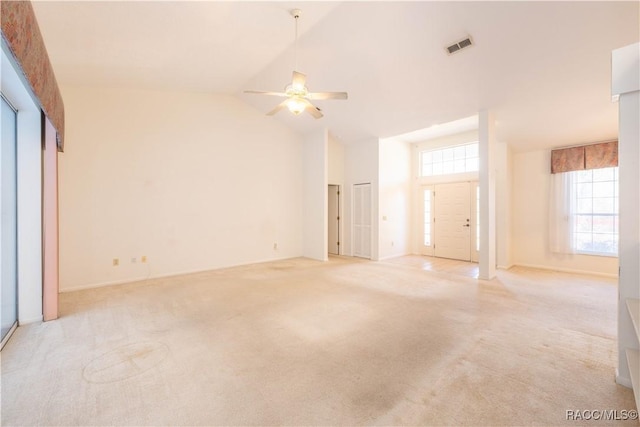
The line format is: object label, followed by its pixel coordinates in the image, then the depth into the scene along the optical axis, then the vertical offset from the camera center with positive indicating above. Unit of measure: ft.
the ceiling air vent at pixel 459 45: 11.51 +7.04
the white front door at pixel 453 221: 22.62 -0.73
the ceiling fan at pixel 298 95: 10.91 +4.74
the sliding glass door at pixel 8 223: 9.06 -0.36
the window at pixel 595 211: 17.56 +0.08
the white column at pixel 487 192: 16.01 +1.17
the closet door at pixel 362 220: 23.58 -0.69
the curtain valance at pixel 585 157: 17.37 +3.57
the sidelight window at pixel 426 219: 24.89 -0.61
